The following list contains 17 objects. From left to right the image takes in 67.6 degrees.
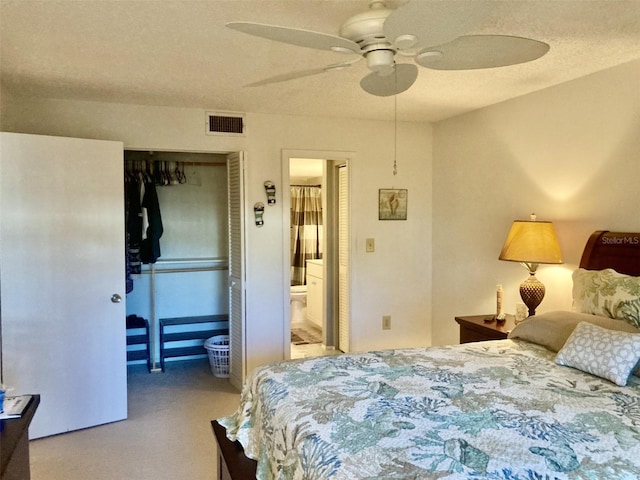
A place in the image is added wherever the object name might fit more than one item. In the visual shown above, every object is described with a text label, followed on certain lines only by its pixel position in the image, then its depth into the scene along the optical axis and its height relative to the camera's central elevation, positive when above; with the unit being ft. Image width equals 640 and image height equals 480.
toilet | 22.15 -3.62
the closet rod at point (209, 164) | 16.13 +2.26
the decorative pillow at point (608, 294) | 7.47 -1.09
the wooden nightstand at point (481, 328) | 10.17 -2.19
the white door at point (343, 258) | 14.80 -0.94
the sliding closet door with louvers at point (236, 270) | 12.98 -1.14
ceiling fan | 4.53 +2.19
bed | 4.42 -2.09
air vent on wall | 12.85 +2.90
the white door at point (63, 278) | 9.93 -1.03
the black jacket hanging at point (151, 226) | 14.70 +0.13
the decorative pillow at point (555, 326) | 7.52 -1.67
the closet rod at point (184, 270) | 15.77 -1.34
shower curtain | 25.70 -0.01
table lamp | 9.95 -0.44
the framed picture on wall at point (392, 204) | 14.84 +0.81
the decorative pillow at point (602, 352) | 6.51 -1.76
